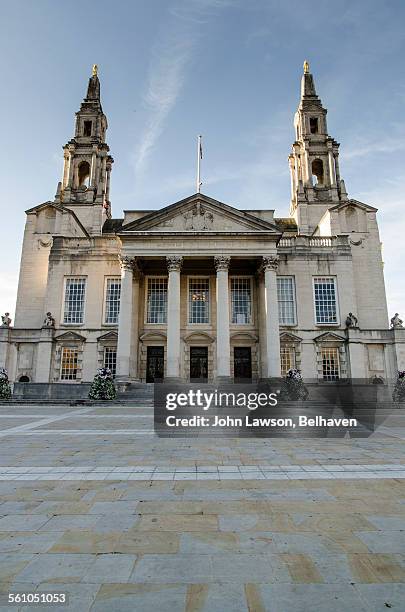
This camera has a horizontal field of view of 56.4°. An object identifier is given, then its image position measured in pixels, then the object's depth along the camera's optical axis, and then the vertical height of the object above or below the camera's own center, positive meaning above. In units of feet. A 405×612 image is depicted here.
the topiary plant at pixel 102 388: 79.51 -0.47
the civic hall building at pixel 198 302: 98.94 +23.12
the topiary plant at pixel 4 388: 79.82 -0.43
